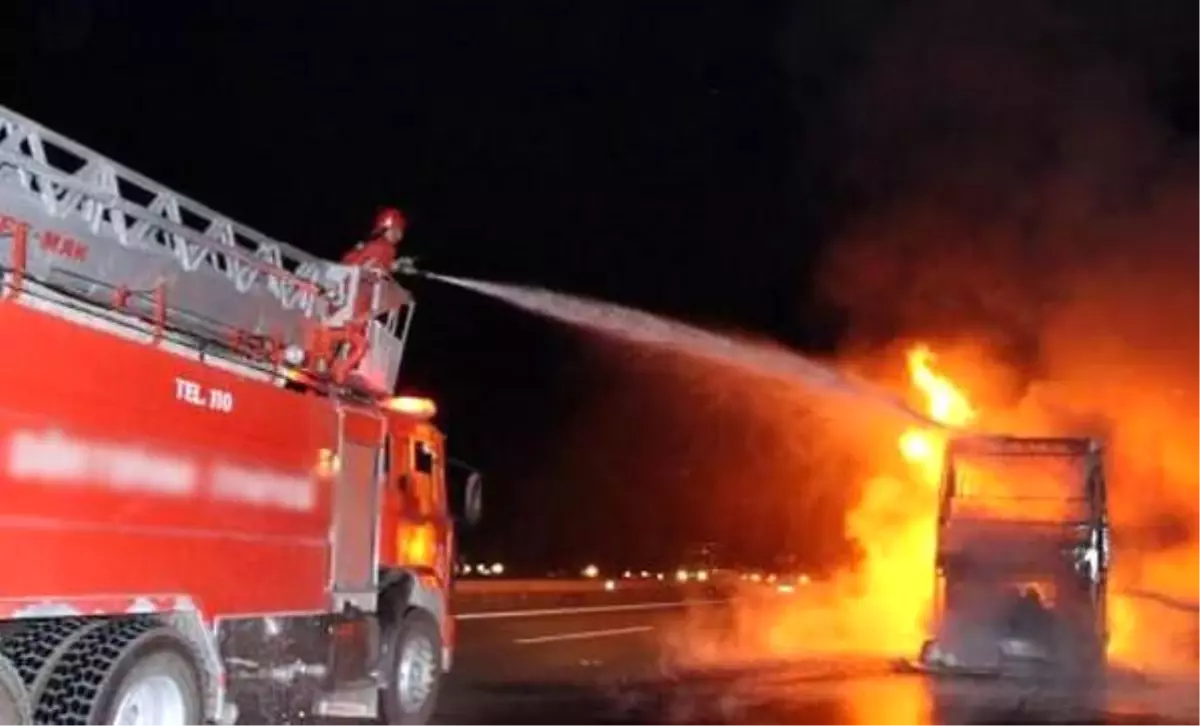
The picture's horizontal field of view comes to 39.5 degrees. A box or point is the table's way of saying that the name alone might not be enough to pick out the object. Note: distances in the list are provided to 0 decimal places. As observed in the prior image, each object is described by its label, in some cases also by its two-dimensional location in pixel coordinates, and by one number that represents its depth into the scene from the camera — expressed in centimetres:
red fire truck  789
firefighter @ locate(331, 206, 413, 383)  1217
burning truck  1881
